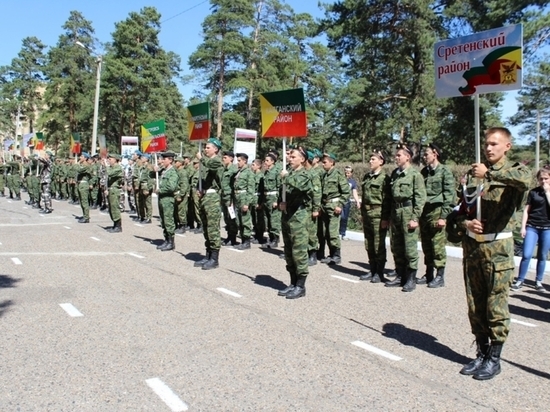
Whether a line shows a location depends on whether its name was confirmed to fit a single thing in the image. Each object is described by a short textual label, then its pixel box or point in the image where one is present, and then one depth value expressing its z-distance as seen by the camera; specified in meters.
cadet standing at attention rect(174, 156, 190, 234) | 13.12
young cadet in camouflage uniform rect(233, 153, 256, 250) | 11.72
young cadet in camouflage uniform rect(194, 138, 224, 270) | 8.83
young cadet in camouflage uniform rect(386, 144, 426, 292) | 7.39
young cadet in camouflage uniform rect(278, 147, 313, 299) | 6.97
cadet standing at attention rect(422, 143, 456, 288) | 7.77
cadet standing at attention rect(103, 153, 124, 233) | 13.95
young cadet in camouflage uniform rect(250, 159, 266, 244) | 12.21
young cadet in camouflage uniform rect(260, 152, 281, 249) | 11.70
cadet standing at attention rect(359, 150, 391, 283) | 8.13
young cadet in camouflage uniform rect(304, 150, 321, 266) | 8.42
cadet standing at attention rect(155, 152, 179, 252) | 11.04
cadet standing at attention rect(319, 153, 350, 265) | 9.73
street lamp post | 29.30
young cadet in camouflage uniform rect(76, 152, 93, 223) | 15.38
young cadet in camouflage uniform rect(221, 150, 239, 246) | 12.14
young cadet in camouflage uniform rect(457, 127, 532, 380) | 4.17
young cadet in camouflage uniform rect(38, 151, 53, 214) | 18.42
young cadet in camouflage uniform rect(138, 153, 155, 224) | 15.86
